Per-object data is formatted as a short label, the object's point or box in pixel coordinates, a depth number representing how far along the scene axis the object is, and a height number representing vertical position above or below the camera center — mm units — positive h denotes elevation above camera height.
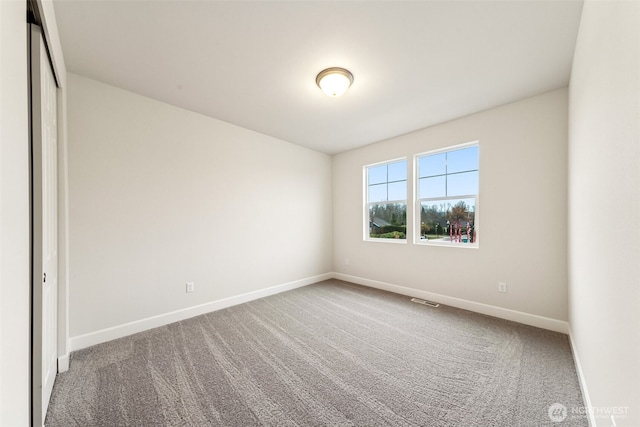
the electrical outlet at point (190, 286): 2963 -931
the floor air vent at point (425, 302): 3307 -1279
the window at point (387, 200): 3992 +226
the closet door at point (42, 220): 1212 -49
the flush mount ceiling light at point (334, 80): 2191 +1252
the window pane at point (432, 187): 3500 +388
